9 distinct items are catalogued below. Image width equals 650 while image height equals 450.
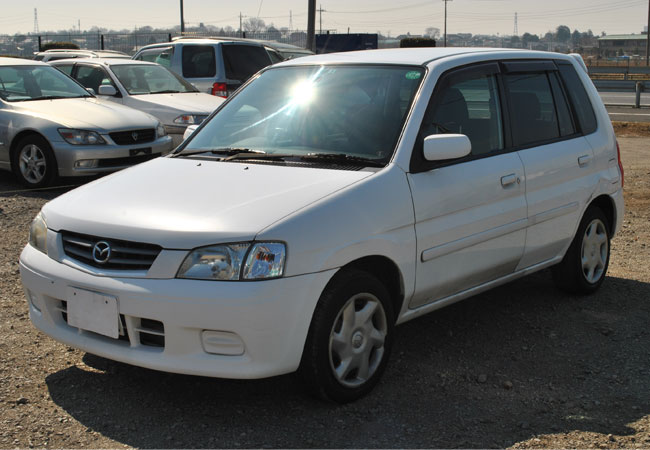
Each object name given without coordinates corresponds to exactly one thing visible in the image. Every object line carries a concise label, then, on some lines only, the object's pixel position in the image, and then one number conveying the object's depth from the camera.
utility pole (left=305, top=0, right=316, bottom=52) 30.56
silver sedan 9.63
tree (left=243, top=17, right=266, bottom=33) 63.59
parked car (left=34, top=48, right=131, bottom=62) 16.56
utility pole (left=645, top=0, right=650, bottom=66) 68.57
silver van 14.21
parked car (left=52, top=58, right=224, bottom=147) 11.66
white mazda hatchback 3.58
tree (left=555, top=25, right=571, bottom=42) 151.50
